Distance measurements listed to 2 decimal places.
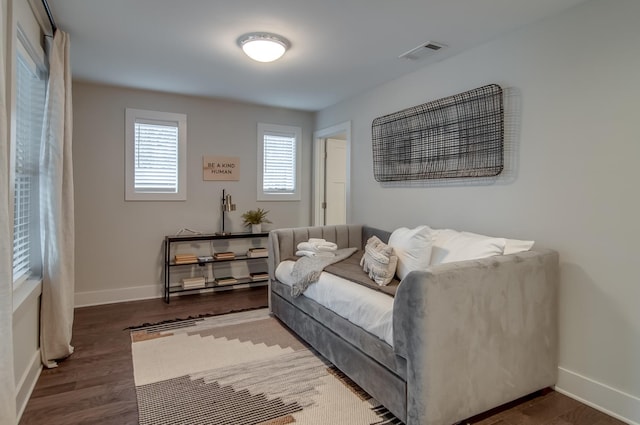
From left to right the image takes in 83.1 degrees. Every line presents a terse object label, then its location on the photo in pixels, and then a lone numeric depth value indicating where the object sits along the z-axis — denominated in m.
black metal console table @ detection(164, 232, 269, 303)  4.00
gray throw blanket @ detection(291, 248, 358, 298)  2.78
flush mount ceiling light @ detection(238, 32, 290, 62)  2.59
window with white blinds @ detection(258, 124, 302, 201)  4.75
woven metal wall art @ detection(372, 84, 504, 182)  2.60
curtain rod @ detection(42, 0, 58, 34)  2.26
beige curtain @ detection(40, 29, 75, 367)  2.45
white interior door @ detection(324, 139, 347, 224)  5.05
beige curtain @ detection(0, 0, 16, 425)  1.21
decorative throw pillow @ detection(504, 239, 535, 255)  2.21
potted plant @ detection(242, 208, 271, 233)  4.48
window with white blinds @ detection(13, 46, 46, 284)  2.29
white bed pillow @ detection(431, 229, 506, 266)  2.16
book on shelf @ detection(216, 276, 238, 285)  4.28
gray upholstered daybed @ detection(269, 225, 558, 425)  1.69
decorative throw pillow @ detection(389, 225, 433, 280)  2.45
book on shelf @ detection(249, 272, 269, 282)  4.48
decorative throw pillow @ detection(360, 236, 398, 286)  2.42
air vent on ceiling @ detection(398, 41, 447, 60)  2.73
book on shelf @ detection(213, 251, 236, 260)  4.22
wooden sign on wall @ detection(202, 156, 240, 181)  4.41
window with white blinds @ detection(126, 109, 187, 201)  4.03
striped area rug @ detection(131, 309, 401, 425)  1.94
